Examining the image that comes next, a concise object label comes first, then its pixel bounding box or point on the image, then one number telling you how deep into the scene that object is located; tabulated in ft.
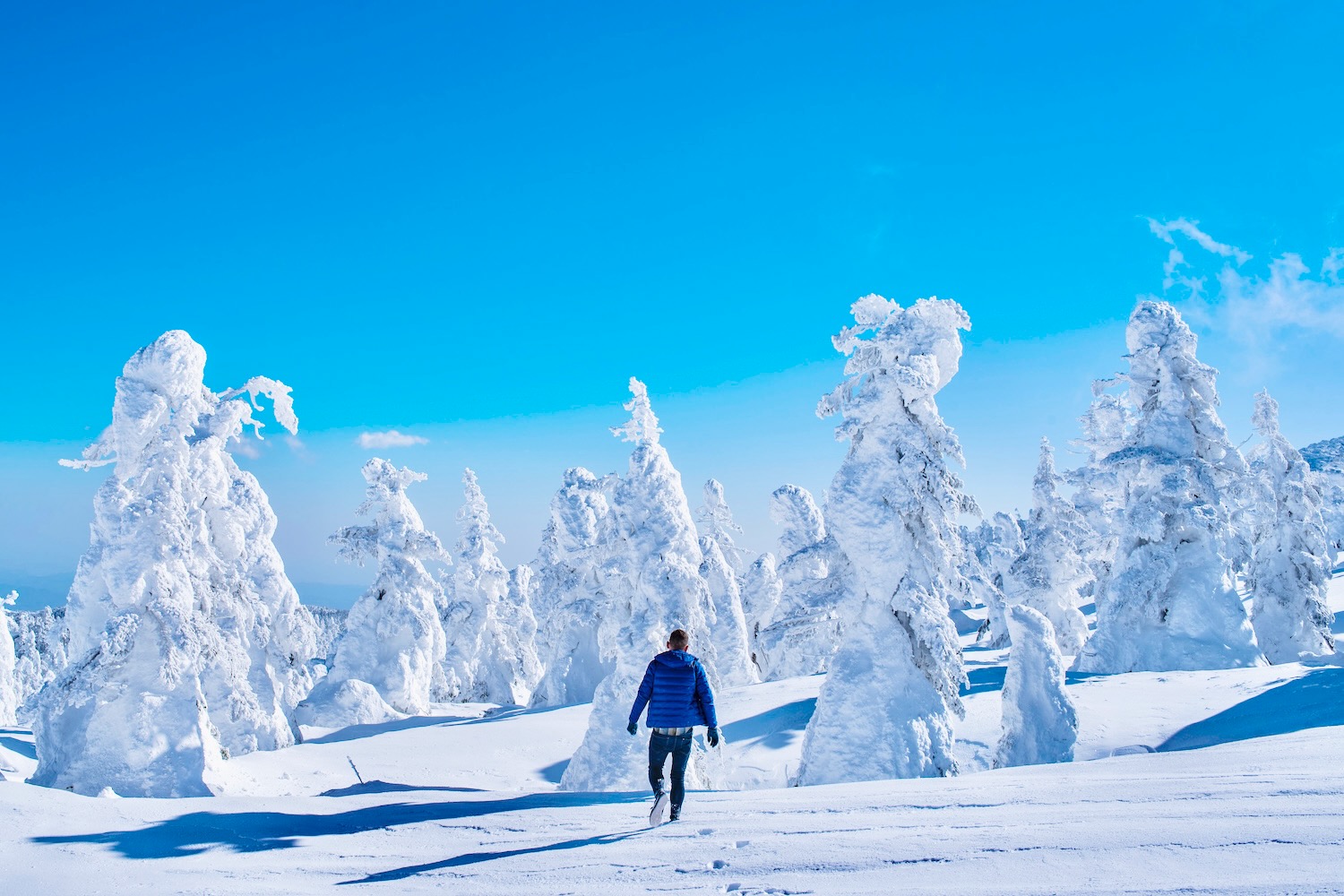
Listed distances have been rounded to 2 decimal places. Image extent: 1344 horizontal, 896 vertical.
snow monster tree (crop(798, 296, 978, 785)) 42.75
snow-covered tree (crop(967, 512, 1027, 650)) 150.30
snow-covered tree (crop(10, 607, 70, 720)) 194.59
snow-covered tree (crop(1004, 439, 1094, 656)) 123.24
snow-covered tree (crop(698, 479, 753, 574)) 141.38
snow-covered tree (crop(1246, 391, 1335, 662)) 88.43
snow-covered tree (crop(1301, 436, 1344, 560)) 209.97
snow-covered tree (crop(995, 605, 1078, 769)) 46.55
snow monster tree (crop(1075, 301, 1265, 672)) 71.46
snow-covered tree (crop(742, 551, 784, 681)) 133.39
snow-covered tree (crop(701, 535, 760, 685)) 108.06
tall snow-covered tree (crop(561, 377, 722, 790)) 53.01
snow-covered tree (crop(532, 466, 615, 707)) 100.83
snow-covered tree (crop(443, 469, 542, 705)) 131.75
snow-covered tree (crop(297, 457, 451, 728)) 98.58
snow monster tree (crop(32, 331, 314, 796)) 48.67
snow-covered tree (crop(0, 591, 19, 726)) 117.19
